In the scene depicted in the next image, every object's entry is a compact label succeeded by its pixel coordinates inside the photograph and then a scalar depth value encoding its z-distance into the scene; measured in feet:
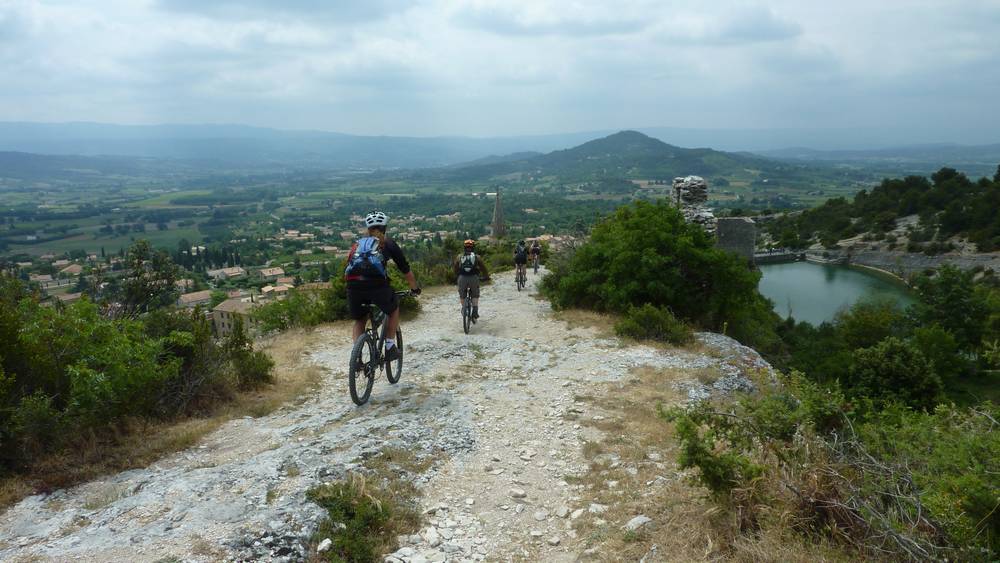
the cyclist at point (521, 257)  47.69
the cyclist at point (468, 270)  31.50
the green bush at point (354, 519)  10.73
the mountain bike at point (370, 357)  18.88
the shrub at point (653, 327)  28.94
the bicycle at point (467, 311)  31.76
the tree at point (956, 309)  78.89
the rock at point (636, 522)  11.78
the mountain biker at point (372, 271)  18.56
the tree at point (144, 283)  31.14
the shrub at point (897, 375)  42.14
